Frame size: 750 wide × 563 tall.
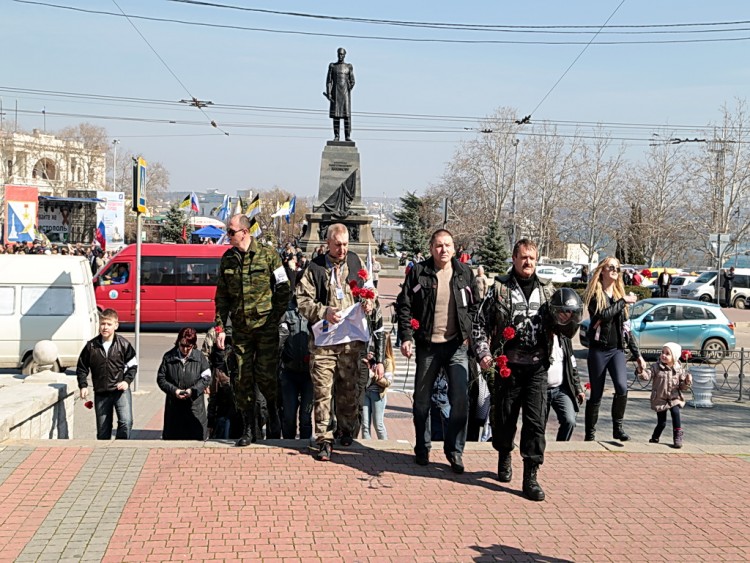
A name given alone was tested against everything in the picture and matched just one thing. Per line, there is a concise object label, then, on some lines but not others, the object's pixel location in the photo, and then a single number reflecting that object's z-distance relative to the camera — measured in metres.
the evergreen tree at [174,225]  69.01
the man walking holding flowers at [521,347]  6.36
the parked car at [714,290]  37.50
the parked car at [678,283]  39.03
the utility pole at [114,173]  88.97
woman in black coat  8.29
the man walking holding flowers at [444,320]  6.75
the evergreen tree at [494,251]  43.06
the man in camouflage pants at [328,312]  7.00
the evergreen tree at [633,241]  56.31
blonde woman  8.35
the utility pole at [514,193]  58.19
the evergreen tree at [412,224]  63.09
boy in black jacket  8.73
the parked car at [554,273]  49.44
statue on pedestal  31.25
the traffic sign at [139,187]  13.30
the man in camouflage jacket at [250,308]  7.16
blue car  19.91
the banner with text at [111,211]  47.78
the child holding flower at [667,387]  9.16
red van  22.50
